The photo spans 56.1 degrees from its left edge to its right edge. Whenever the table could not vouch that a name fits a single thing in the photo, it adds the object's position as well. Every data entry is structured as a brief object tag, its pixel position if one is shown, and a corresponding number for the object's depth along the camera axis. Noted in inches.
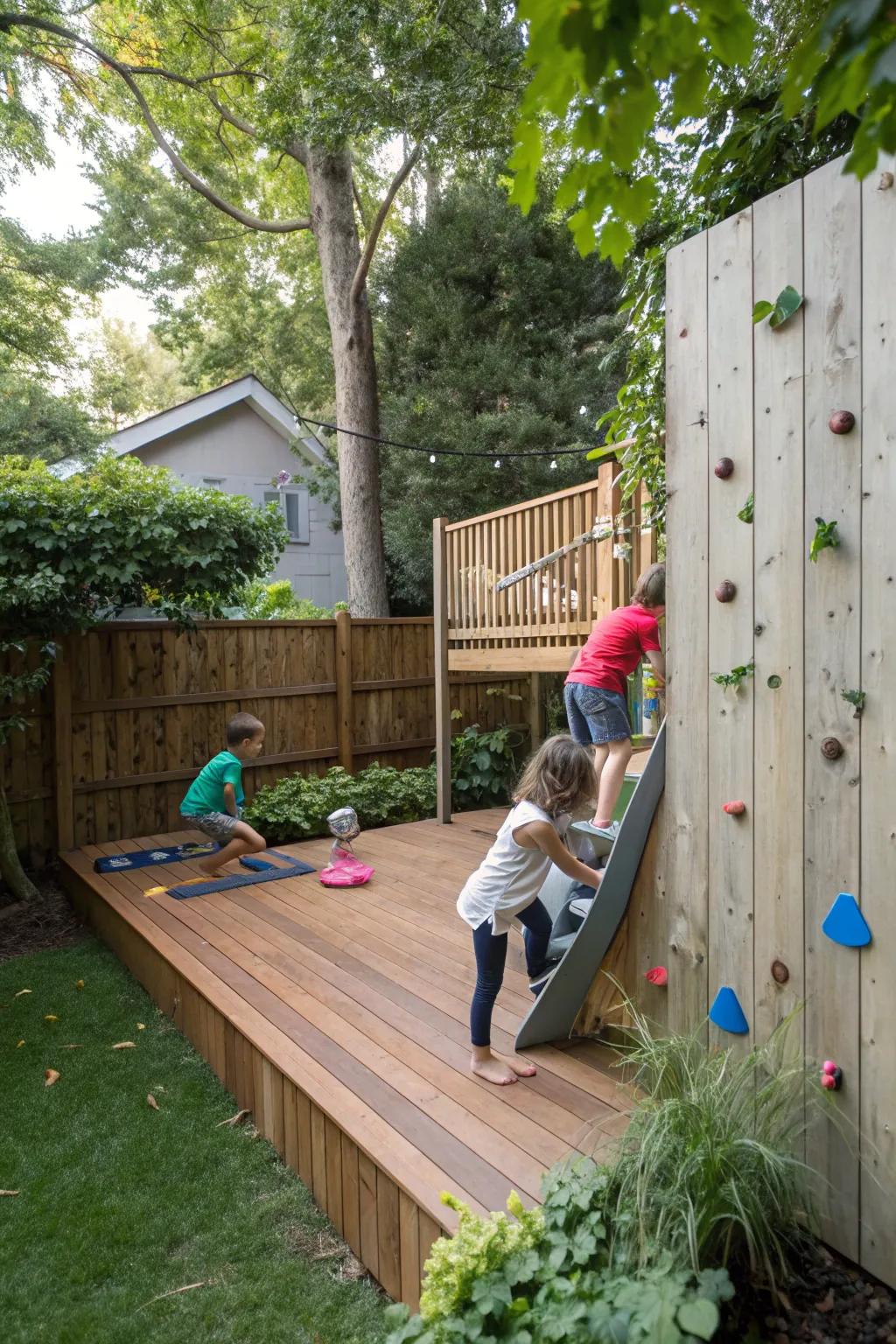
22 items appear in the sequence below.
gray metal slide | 90.7
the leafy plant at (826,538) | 68.5
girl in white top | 100.3
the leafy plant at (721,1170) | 60.3
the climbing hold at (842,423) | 67.6
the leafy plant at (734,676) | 77.1
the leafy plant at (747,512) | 77.0
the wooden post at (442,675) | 253.4
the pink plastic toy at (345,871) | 185.2
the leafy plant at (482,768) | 293.0
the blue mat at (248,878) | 182.1
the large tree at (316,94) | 305.7
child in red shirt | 156.3
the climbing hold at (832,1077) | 68.2
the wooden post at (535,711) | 310.2
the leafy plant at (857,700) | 66.5
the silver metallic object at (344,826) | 193.9
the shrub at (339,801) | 236.2
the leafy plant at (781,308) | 72.1
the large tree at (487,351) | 410.0
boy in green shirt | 199.5
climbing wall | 65.6
